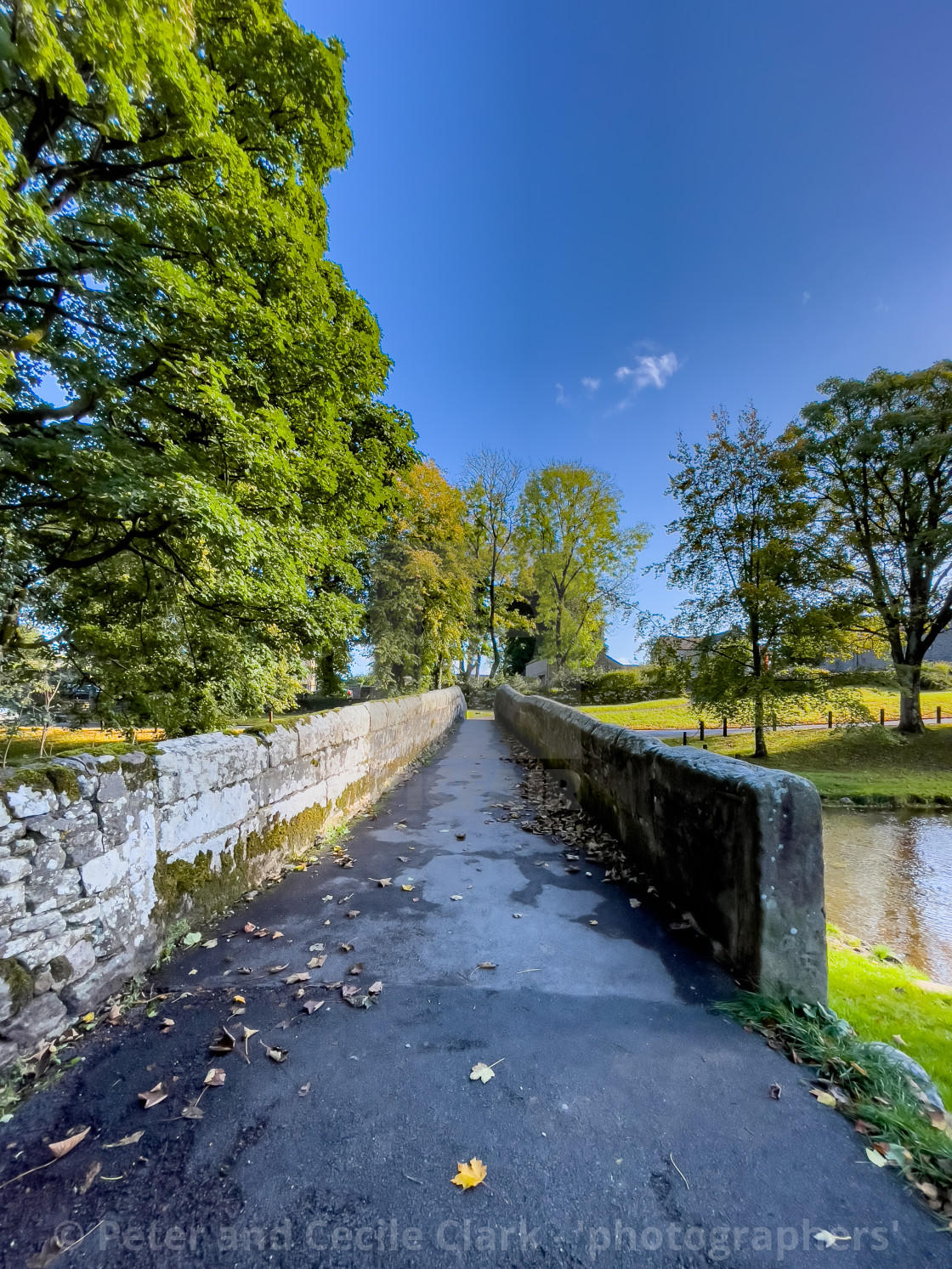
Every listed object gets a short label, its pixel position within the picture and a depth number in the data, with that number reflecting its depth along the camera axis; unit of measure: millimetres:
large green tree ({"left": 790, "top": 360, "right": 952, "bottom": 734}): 15094
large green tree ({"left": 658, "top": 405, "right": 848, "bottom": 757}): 13758
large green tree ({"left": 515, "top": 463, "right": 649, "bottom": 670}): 31938
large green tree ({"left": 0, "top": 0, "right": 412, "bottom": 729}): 5141
